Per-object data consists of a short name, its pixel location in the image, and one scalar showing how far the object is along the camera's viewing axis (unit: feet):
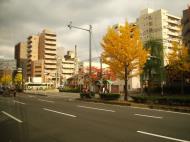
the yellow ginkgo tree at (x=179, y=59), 77.85
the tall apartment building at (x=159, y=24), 205.67
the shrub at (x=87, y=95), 69.65
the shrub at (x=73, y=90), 140.29
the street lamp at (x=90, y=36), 67.14
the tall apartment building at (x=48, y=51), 263.37
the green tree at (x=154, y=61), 87.57
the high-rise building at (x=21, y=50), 298.31
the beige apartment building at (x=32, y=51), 267.53
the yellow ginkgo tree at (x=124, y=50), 56.10
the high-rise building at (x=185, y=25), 130.07
